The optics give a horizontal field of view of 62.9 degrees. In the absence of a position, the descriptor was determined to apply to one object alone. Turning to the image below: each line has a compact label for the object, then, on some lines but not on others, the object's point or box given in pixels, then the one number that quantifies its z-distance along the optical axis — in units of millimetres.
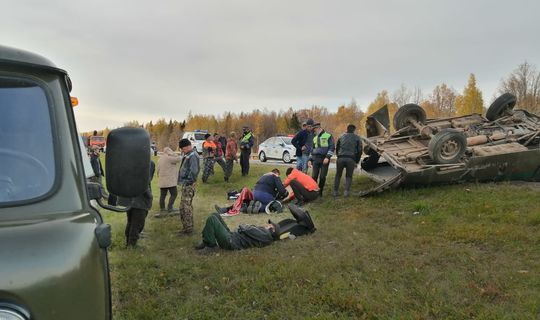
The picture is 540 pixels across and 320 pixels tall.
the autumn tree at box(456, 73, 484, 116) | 46438
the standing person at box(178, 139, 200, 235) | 7703
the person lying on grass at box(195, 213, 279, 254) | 6395
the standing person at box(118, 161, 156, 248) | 6855
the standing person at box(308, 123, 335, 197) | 10523
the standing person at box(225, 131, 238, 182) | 14610
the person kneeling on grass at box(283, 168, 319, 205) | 9961
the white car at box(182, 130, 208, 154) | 27064
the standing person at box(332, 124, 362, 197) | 10102
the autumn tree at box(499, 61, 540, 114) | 47962
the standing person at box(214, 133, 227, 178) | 14789
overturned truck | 8781
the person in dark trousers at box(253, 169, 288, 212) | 9523
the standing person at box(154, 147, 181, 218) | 9734
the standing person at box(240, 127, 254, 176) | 14781
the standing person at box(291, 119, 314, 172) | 11703
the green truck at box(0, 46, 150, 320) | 1409
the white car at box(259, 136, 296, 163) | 21891
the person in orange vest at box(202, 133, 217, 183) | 14570
